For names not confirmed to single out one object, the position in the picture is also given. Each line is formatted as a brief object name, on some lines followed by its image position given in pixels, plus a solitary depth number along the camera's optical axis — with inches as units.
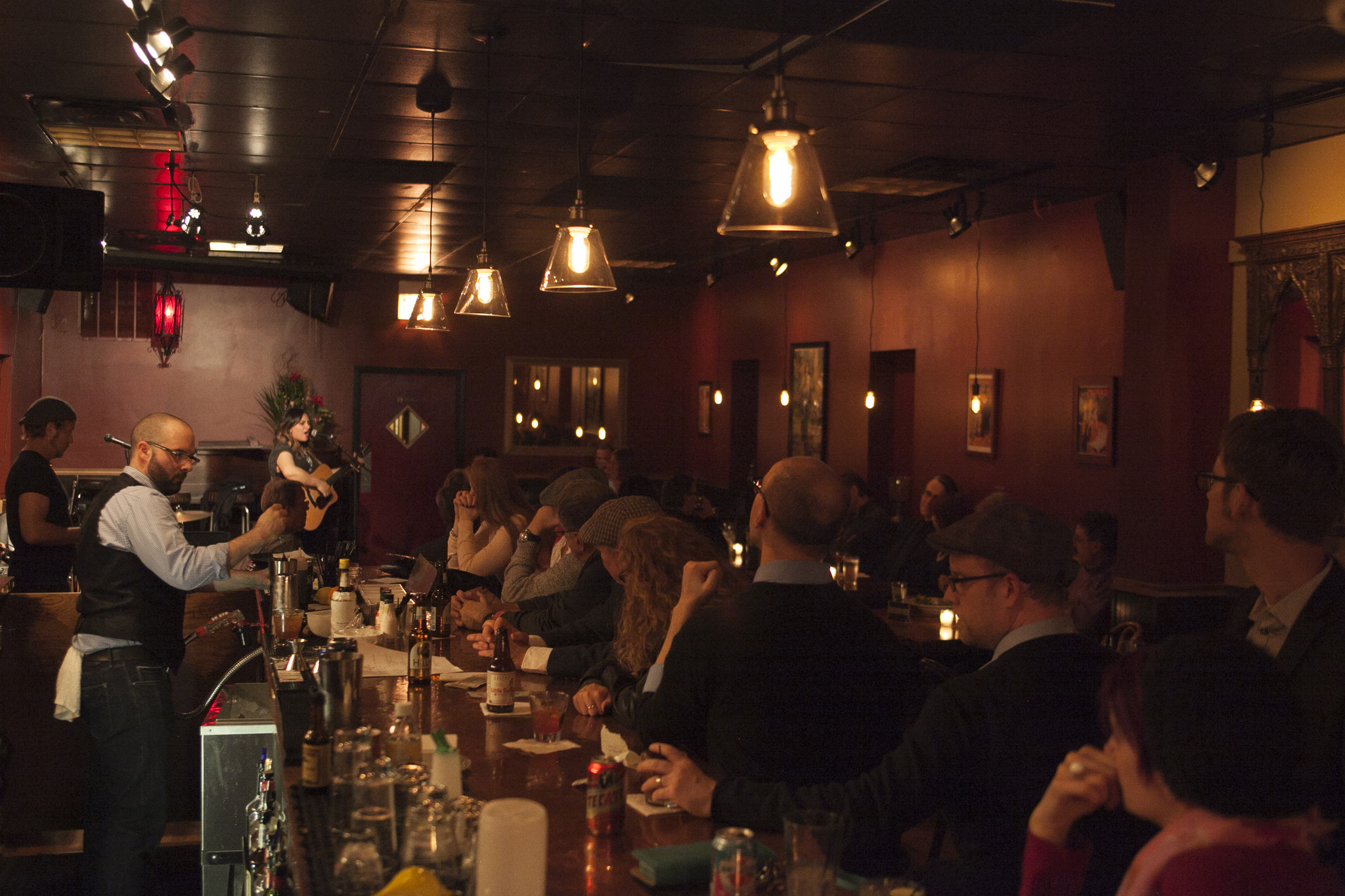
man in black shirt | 226.1
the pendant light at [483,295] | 186.4
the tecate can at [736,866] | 72.6
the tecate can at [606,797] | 86.9
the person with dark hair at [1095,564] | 230.1
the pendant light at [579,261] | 144.9
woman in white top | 236.5
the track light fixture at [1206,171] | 236.7
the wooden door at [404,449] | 534.6
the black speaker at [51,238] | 206.8
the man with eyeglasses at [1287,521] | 90.5
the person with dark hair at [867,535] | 302.7
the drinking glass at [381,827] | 77.2
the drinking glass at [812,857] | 72.6
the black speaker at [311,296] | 507.5
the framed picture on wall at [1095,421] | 280.2
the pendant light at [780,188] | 93.6
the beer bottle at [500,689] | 124.8
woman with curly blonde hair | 135.0
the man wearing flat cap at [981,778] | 83.4
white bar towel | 171.5
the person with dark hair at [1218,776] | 56.9
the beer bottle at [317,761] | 98.3
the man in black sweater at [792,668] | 96.6
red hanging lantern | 469.4
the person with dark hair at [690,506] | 333.1
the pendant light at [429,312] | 238.1
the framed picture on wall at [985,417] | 330.3
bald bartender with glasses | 168.7
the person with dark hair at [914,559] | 282.4
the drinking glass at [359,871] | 71.9
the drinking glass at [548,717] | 113.0
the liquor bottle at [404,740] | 97.8
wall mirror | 551.5
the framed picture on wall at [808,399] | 427.2
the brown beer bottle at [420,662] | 140.6
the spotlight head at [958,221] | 299.9
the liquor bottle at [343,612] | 169.5
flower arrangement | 502.3
